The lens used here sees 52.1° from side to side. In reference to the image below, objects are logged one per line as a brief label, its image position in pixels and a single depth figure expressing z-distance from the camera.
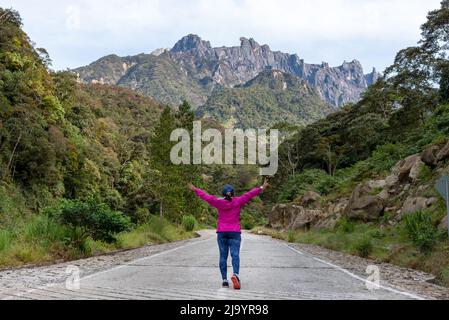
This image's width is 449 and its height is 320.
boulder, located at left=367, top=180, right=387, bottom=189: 25.83
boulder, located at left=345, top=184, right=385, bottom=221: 23.34
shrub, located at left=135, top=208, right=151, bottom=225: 47.09
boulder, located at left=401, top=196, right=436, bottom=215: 17.92
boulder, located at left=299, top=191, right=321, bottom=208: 43.84
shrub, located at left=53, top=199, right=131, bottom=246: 14.91
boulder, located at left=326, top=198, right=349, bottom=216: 32.25
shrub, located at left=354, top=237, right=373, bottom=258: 16.92
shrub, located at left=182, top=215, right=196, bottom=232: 42.77
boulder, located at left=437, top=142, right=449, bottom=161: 20.28
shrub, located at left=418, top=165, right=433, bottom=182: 20.91
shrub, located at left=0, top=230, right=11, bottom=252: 12.06
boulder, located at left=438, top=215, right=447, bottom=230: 13.93
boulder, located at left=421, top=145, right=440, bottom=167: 21.08
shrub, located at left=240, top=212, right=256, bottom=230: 77.00
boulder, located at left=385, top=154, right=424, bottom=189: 23.13
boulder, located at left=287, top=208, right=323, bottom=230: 38.00
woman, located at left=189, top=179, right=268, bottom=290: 7.64
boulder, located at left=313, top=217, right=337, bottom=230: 30.38
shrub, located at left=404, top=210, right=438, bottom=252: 13.00
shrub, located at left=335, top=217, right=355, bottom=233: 23.97
